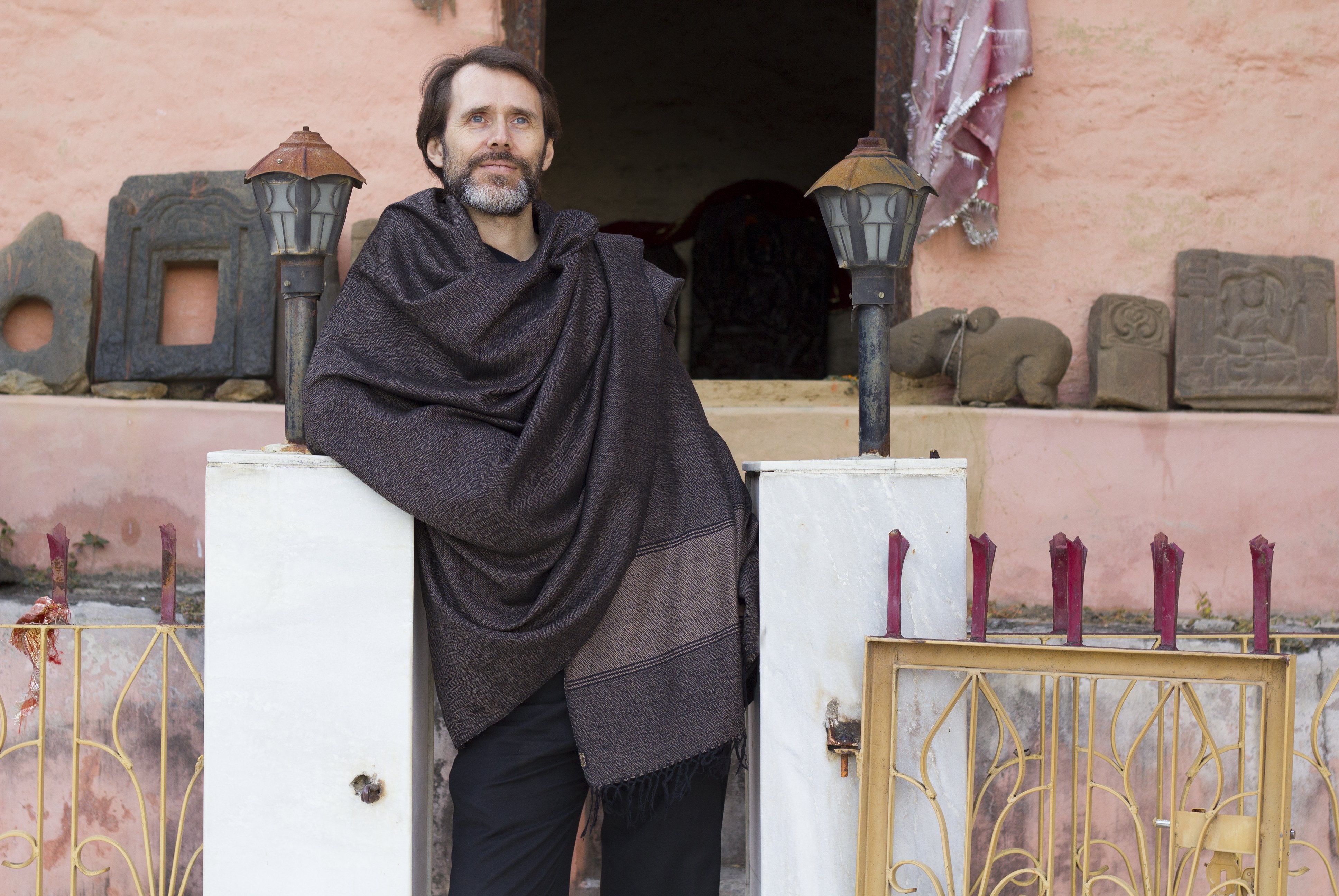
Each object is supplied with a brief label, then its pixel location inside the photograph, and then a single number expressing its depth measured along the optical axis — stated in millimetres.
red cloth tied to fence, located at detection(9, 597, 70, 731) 2178
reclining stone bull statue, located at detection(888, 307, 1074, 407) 3301
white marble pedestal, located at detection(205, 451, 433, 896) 1777
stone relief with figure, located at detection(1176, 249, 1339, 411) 3359
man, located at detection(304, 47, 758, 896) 1649
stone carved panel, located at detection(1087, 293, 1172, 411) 3332
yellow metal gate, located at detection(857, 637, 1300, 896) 1673
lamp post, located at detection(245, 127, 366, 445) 2010
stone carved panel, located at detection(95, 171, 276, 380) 3484
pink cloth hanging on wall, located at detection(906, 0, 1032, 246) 3371
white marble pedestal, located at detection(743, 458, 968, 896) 1808
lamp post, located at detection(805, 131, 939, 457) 1943
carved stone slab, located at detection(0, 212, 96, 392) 3541
